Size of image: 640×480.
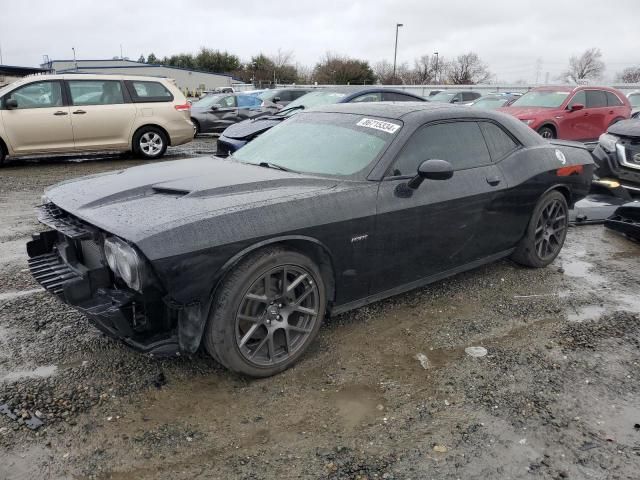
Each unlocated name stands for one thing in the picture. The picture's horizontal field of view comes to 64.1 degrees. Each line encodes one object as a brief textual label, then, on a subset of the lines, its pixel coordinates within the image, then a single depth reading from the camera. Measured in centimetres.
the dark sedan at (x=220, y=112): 1550
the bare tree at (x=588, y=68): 6875
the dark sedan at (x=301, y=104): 795
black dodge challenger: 256
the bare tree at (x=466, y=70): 6419
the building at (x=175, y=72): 5541
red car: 1149
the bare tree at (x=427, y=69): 6394
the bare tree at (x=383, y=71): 6378
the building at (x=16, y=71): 1969
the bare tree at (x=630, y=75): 5570
